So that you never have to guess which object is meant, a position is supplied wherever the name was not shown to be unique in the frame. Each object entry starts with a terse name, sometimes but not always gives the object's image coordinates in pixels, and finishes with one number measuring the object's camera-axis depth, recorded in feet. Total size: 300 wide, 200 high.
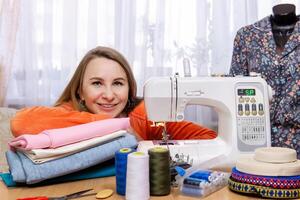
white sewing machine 4.16
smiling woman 5.49
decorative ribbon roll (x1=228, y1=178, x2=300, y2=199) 3.27
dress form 6.64
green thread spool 3.35
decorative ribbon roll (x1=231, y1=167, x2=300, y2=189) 3.27
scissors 3.25
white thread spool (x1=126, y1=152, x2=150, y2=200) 3.17
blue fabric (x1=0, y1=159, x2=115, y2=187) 3.75
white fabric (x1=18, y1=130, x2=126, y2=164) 3.68
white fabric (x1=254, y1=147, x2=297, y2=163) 3.41
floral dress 6.32
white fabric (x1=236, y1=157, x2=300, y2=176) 3.33
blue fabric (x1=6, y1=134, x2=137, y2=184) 3.61
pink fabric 3.73
